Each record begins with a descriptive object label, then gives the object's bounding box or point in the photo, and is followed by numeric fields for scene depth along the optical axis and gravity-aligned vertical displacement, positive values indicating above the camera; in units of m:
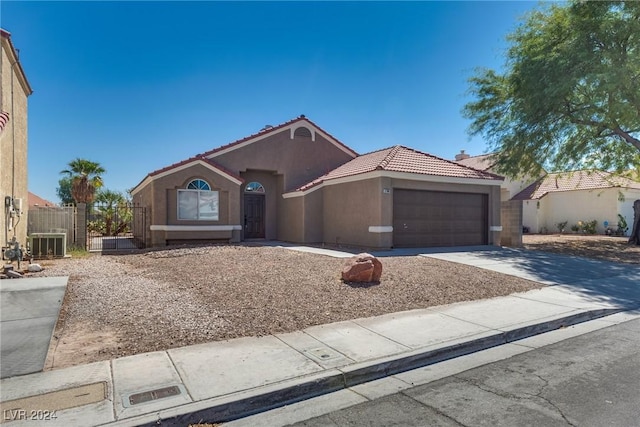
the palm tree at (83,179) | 22.36 +2.17
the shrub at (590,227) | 28.38 -0.76
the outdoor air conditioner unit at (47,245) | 13.77 -1.02
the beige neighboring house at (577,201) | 28.02 +1.15
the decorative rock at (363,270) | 9.02 -1.23
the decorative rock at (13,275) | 10.01 -1.50
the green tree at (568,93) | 15.27 +5.22
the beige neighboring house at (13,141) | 11.58 +2.45
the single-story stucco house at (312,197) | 16.50 +0.87
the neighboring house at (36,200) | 39.96 +1.75
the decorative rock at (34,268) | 10.74 -1.43
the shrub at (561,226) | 30.28 -0.74
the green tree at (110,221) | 27.94 -0.38
